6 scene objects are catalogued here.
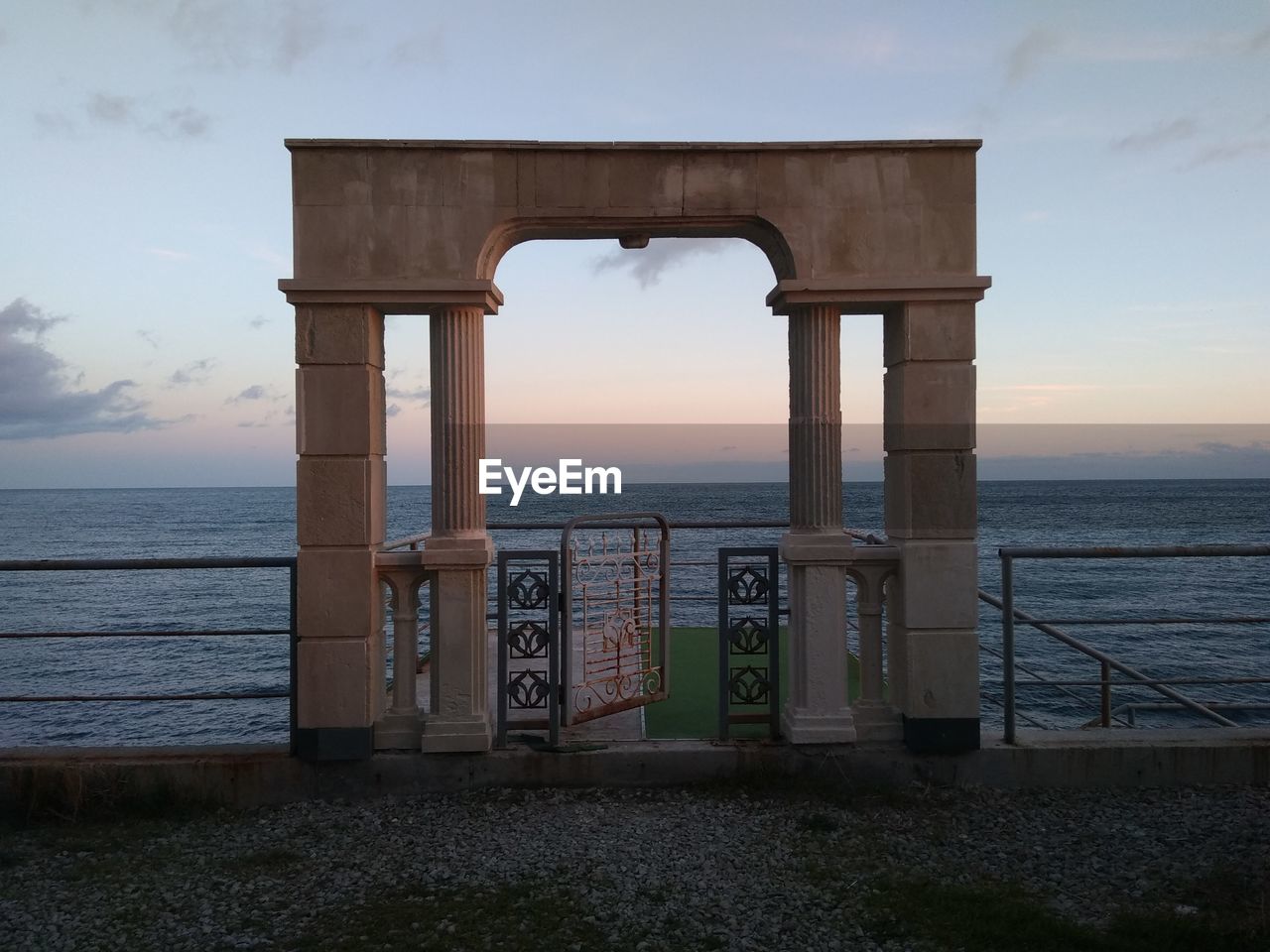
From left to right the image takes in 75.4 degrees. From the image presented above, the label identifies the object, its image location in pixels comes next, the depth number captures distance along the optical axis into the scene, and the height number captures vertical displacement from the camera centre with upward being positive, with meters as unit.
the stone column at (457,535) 4.61 -0.36
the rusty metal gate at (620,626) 5.23 -1.11
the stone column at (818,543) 4.66 -0.43
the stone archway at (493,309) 4.53 +0.65
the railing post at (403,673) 4.66 -1.16
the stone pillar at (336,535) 4.52 -0.35
